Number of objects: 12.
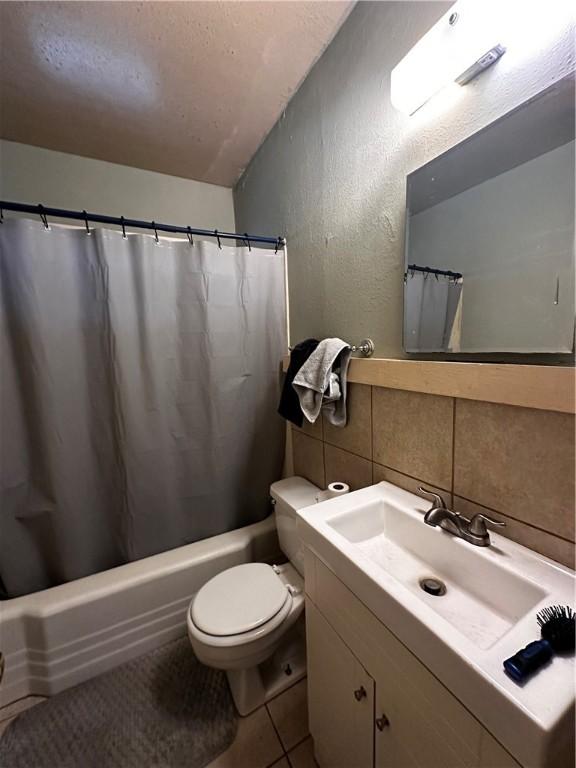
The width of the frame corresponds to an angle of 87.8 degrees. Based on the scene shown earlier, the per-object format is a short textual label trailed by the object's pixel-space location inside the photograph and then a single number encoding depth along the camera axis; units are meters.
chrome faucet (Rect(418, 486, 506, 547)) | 0.70
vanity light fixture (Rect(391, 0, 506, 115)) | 0.69
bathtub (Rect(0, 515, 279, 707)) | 1.17
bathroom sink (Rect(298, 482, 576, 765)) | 0.39
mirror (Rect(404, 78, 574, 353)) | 0.62
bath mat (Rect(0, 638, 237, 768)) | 0.99
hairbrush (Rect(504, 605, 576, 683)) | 0.41
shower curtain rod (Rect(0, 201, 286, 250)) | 1.09
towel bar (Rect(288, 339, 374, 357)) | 1.09
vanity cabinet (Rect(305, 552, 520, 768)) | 0.47
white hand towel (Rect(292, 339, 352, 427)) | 1.12
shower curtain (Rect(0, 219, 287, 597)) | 1.19
